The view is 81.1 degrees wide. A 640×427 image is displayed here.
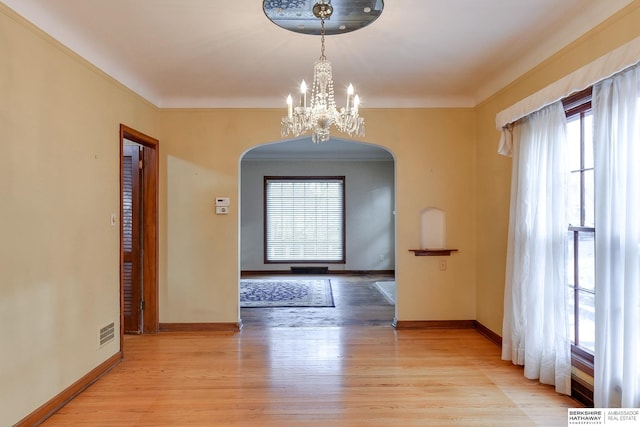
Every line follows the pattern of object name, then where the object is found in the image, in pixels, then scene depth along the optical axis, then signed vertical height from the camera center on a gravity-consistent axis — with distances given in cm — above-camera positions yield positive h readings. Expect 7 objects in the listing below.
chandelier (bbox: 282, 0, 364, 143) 242 +65
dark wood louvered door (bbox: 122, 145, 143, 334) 425 -33
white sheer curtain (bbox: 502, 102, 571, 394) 275 -34
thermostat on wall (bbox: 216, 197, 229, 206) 439 +11
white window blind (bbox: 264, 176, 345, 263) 866 -17
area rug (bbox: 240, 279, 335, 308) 575 -142
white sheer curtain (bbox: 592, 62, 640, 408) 210 -17
